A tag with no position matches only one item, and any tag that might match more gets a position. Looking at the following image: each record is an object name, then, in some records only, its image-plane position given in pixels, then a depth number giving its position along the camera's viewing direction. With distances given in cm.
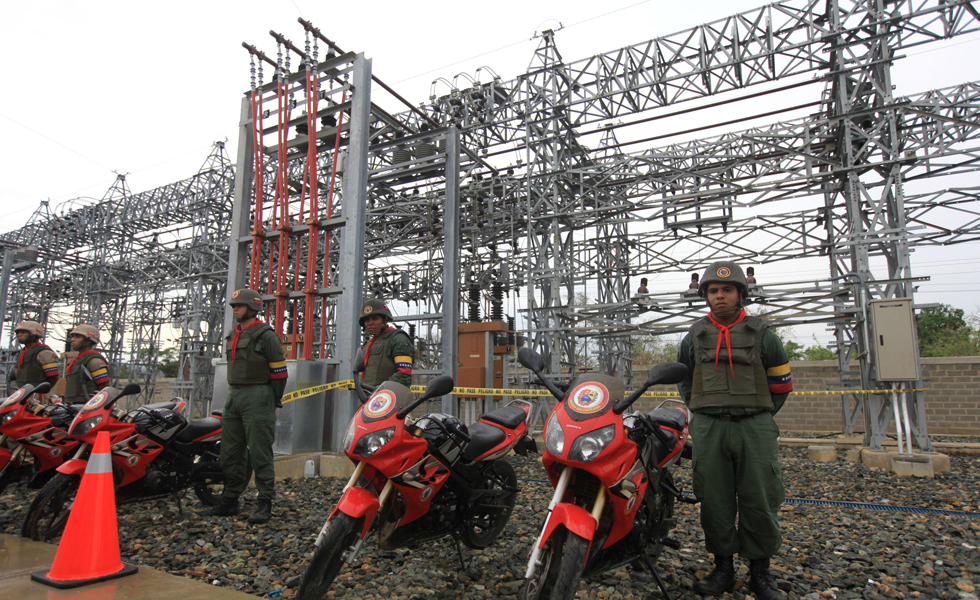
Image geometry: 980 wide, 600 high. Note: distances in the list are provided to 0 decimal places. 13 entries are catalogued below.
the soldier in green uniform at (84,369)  627
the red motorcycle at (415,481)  288
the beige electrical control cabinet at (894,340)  820
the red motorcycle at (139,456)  418
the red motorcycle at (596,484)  250
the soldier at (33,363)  662
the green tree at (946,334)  3155
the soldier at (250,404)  480
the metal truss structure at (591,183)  841
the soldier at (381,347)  554
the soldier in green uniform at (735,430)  314
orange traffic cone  301
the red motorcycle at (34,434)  479
